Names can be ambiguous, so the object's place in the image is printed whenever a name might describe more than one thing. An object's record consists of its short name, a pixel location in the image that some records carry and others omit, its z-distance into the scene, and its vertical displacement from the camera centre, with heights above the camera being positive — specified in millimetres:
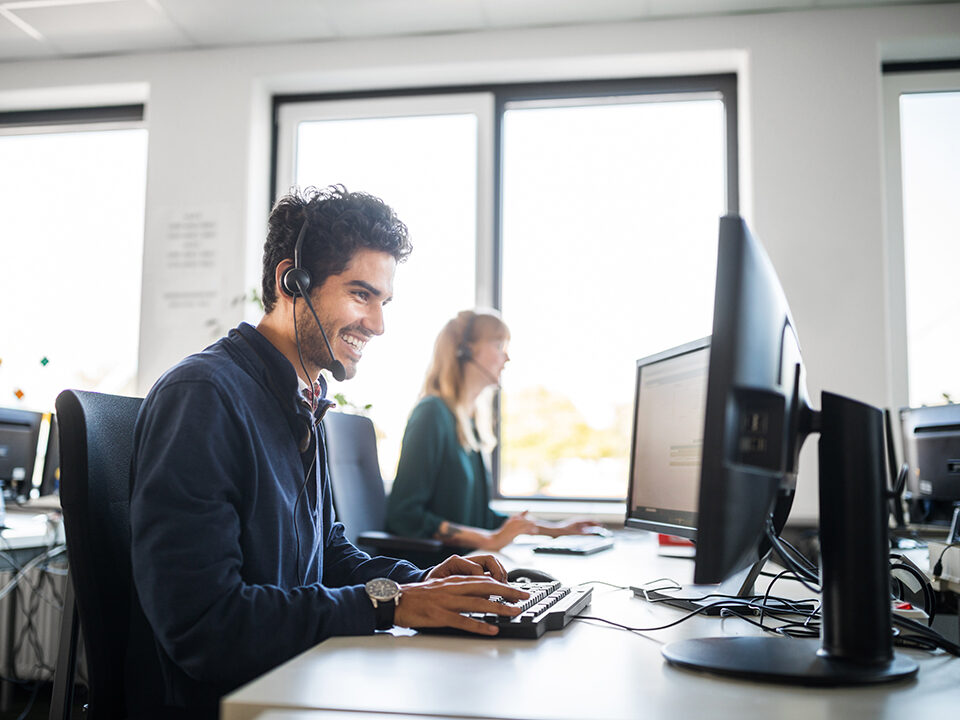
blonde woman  2404 -29
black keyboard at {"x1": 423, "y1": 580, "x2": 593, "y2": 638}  1019 -227
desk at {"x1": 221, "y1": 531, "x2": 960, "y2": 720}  729 -238
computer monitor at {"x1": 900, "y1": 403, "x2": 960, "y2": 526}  2145 -28
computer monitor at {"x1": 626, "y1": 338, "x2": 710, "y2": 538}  1438 +9
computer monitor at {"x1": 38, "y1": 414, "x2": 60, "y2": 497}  2680 -106
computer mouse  1519 -249
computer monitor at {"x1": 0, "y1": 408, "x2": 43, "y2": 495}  2637 -51
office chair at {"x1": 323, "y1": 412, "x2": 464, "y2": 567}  2156 -152
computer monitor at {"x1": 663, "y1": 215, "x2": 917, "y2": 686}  710 -34
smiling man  965 -76
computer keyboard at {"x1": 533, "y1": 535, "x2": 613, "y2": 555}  2119 -273
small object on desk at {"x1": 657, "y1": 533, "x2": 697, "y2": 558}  2104 -276
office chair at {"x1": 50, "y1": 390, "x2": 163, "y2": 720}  1105 -196
